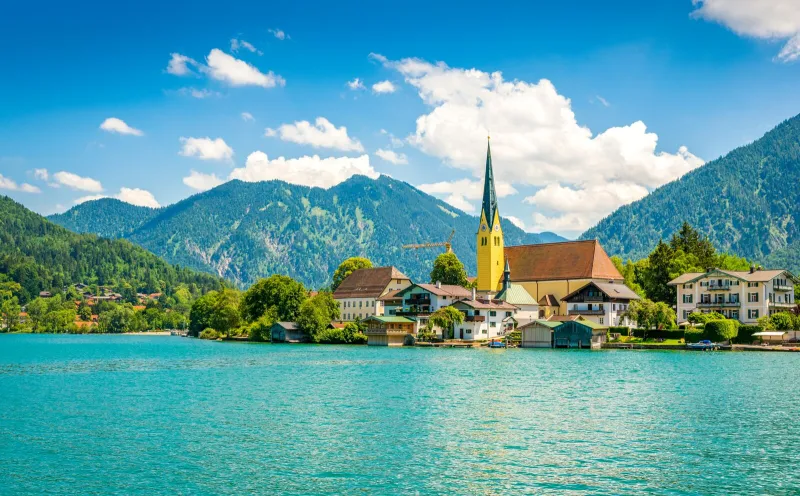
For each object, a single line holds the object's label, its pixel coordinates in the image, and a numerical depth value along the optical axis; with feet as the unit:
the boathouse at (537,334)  351.25
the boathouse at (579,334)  338.13
